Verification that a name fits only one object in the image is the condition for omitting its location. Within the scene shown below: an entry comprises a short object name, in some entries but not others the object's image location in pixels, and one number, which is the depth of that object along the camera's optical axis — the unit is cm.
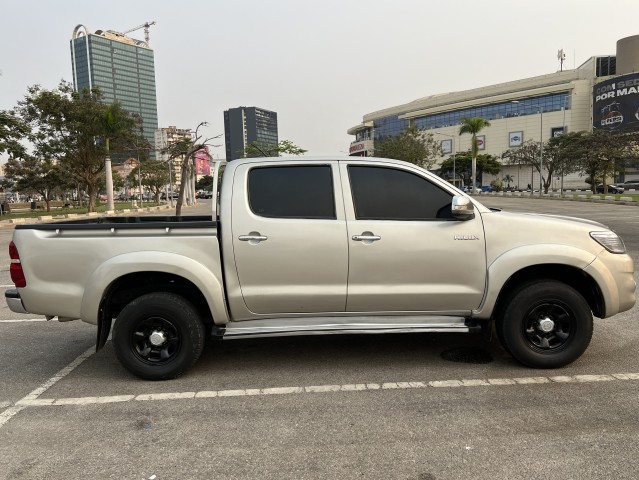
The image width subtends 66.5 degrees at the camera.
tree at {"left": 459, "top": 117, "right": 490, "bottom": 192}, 5750
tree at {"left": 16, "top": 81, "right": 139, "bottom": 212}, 3253
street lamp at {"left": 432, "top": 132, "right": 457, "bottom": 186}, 10064
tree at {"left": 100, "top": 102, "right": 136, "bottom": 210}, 3331
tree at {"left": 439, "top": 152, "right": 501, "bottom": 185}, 8662
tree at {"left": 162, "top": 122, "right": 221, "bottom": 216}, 4632
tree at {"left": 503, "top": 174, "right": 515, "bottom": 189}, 9406
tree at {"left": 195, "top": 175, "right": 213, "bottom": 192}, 13188
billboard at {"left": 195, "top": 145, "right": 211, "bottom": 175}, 7264
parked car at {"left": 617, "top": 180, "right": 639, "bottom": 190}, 6881
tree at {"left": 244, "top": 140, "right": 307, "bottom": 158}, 4309
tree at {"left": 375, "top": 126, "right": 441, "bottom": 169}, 5662
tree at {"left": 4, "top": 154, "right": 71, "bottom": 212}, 4305
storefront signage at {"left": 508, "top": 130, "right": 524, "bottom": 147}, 9081
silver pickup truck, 412
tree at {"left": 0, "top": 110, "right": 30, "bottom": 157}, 2617
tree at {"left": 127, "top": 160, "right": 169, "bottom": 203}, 6404
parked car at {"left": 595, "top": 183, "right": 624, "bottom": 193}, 5978
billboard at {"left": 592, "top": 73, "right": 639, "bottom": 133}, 7144
